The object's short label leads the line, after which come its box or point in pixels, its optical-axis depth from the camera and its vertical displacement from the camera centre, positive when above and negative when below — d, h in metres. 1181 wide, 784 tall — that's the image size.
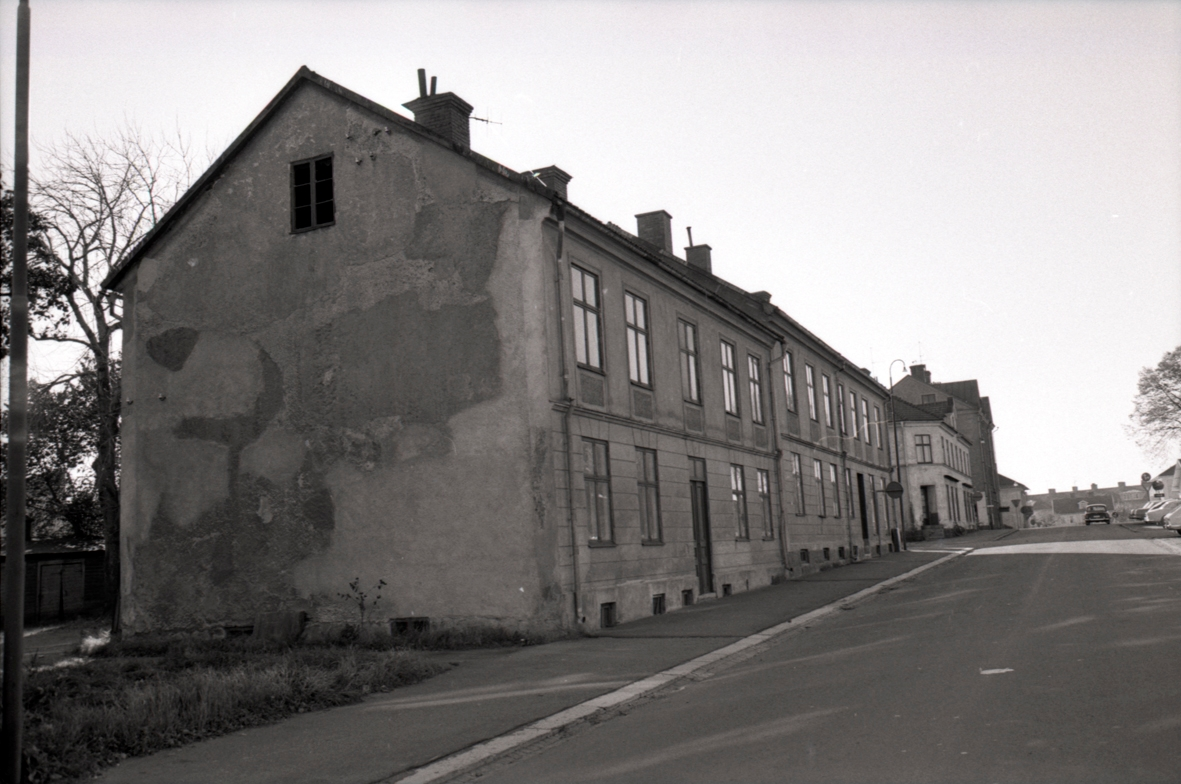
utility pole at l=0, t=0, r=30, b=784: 6.70 +0.79
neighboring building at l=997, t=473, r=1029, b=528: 102.12 +0.87
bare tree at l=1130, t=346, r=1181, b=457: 67.69 +6.54
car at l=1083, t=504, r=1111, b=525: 80.55 -0.82
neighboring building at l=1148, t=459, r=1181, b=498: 83.10 +1.47
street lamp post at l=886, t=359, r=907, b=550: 36.06 +0.24
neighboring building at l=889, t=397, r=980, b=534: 68.81 +3.34
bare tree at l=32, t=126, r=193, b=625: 25.89 +7.12
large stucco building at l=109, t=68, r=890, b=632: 16.09 +2.49
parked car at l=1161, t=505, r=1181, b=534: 41.28 -0.83
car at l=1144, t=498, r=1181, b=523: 52.07 -0.62
